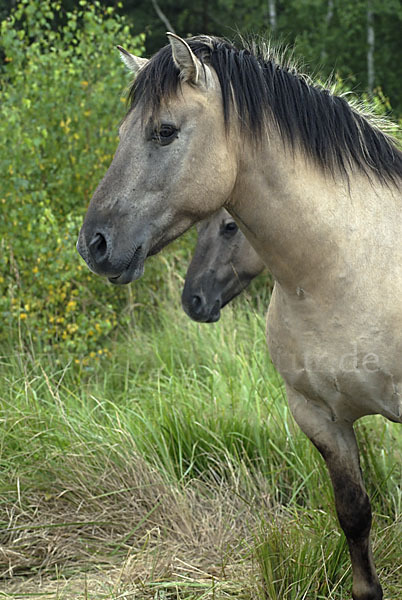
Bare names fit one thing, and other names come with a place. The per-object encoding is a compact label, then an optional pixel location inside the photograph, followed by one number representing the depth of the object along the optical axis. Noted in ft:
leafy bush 33.32
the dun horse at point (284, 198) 14.71
